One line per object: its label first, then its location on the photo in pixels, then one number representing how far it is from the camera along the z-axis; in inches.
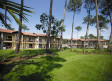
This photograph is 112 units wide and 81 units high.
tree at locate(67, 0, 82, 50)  934.6
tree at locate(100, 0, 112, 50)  724.8
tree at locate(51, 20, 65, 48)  701.6
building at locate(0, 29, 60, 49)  860.1
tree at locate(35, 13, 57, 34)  684.5
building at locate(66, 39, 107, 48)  1684.8
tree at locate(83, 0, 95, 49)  935.9
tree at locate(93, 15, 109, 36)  987.9
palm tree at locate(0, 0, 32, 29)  50.9
